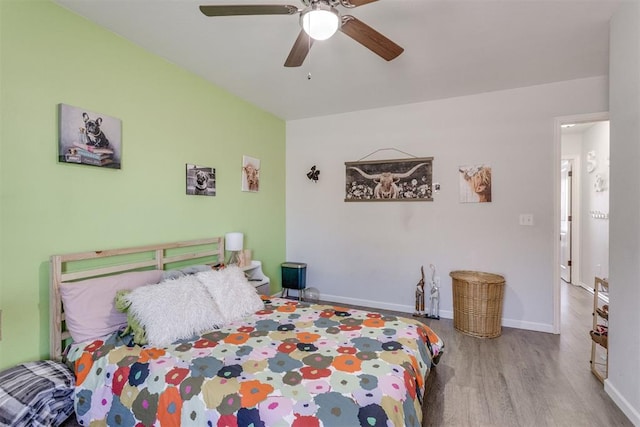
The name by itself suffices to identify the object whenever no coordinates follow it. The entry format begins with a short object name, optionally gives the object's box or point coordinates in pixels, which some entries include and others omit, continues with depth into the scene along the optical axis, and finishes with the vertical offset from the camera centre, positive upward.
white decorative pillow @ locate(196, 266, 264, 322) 2.24 -0.65
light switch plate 3.19 -0.09
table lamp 3.17 -0.36
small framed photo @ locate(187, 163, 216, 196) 2.89 +0.31
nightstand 3.31 -0.76
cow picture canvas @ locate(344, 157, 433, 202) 3.64 +0.39
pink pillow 1.86 -0.61
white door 5.12 -0.20
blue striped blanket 1.51 -0.97
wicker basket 2.99 -0.97
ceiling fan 1.48 +1.00
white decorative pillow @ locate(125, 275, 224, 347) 1.83 -0.65
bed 1.29 -0.82
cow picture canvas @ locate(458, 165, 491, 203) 3.35 +0.31
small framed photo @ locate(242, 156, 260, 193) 3.60 +0.46
